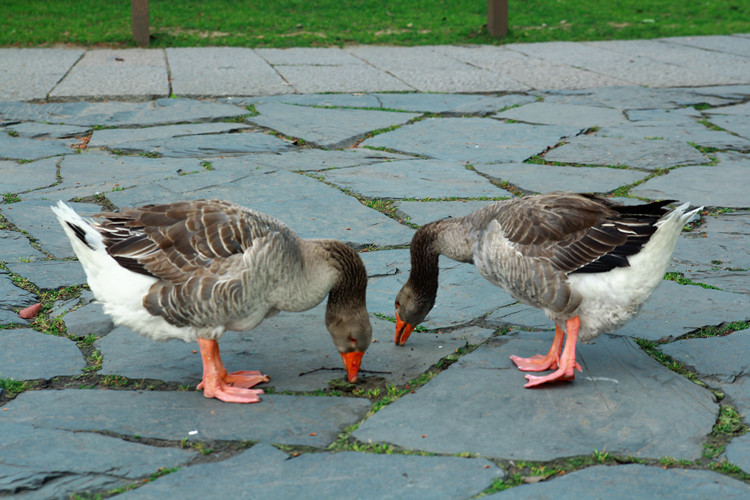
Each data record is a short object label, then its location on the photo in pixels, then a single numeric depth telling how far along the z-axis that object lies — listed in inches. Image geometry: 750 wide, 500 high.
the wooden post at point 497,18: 494.2
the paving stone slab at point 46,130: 303.0
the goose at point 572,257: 140.5
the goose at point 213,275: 137.8
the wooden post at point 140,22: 449.7
